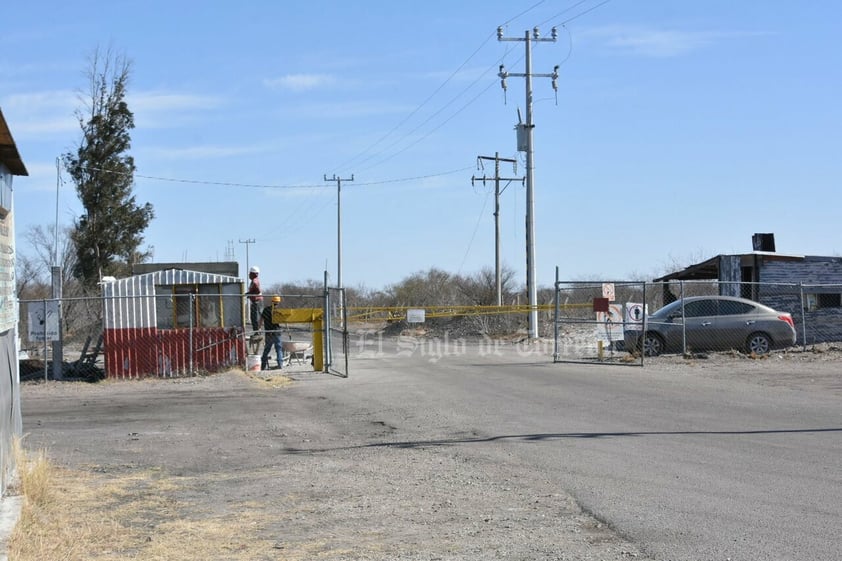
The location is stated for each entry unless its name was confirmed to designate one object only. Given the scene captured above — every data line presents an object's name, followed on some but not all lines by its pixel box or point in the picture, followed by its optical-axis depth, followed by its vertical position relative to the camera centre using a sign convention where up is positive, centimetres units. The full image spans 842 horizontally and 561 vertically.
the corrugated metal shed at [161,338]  2194 -52
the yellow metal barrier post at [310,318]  2180 -11
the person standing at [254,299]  2244 +37
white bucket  2210 -115
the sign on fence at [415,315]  3797 -17
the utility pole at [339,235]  6253 +521
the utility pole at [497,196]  4664 +597
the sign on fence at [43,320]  2075 -3
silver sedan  2348 -55
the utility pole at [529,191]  3678 +471
